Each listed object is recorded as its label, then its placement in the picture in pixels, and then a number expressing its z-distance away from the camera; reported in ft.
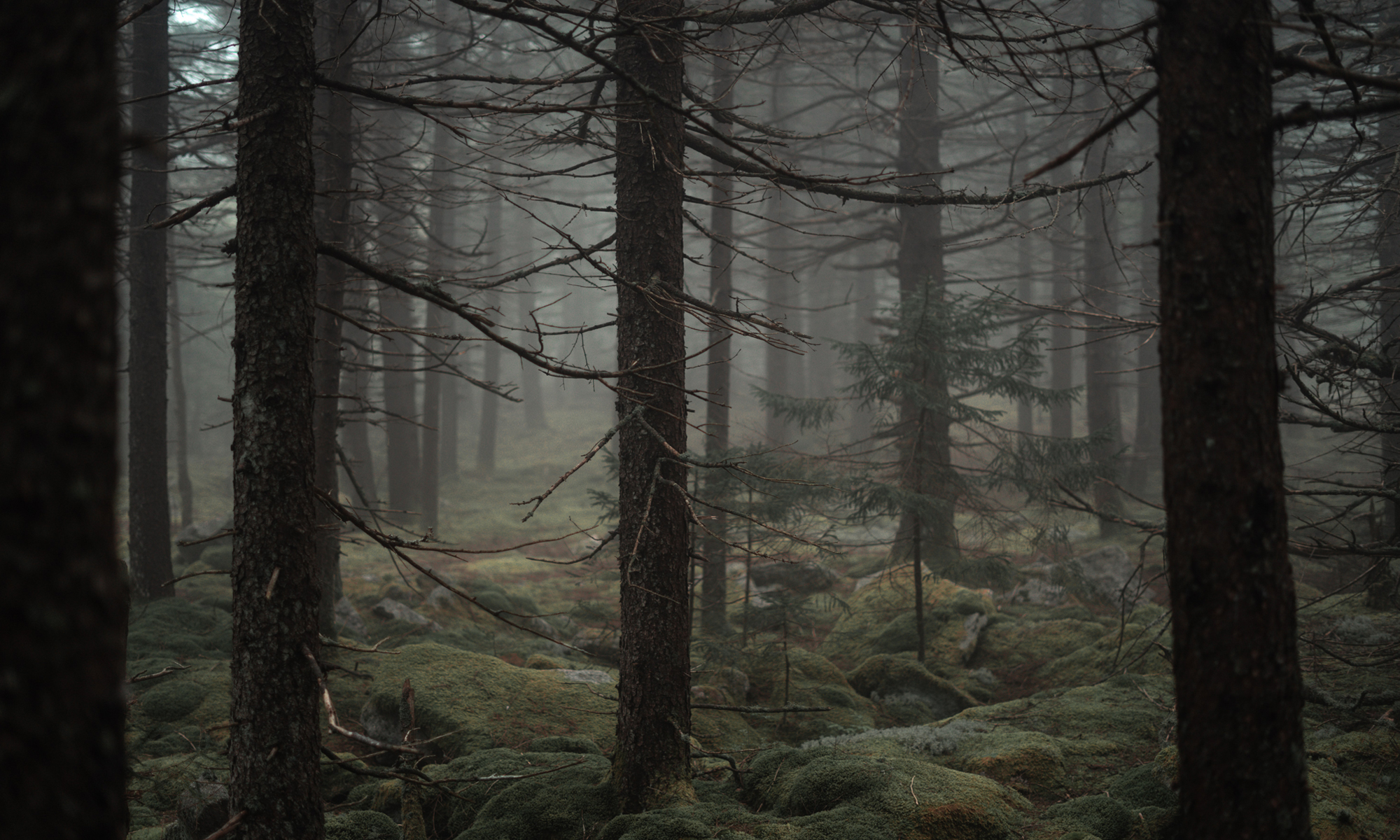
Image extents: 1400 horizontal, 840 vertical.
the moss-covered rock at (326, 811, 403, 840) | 14.06
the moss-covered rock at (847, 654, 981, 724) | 25.32
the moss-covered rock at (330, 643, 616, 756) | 19.61
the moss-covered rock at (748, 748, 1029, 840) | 13.43
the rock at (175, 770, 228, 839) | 14.14
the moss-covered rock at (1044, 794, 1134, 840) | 13.51
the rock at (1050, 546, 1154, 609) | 35.76
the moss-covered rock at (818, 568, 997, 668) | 31.89
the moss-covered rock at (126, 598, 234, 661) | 26.04
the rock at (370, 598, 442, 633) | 32.42
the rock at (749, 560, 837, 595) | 40.37
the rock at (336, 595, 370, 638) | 29.86
